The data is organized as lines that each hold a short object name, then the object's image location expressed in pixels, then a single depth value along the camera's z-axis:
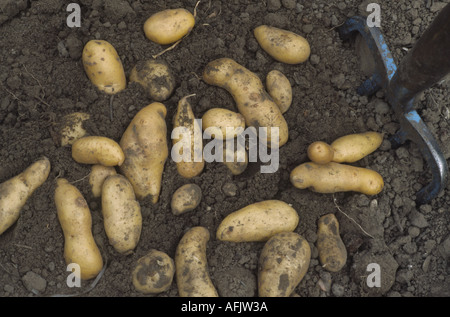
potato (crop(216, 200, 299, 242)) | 0.72
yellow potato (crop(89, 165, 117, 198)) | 0.73
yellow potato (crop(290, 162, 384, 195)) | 0.75
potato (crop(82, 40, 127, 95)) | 0.75
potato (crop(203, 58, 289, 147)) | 0.77
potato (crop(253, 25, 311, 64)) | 0.79
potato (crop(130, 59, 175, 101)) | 0.76
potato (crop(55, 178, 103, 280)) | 0.69
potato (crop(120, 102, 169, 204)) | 0.73
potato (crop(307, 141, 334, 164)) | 0.74
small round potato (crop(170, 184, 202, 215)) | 0.72
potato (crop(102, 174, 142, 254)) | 0.70
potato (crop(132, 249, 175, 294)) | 0.68
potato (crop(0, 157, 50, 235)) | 0.71
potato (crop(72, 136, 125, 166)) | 0.71
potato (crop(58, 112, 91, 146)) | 0.74
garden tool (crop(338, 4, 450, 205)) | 0.66
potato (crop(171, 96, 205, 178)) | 0.74
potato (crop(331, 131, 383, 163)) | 0.76
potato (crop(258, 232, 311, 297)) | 0.69
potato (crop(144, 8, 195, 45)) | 0.78
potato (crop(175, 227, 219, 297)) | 0.69
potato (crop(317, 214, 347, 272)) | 0.72
